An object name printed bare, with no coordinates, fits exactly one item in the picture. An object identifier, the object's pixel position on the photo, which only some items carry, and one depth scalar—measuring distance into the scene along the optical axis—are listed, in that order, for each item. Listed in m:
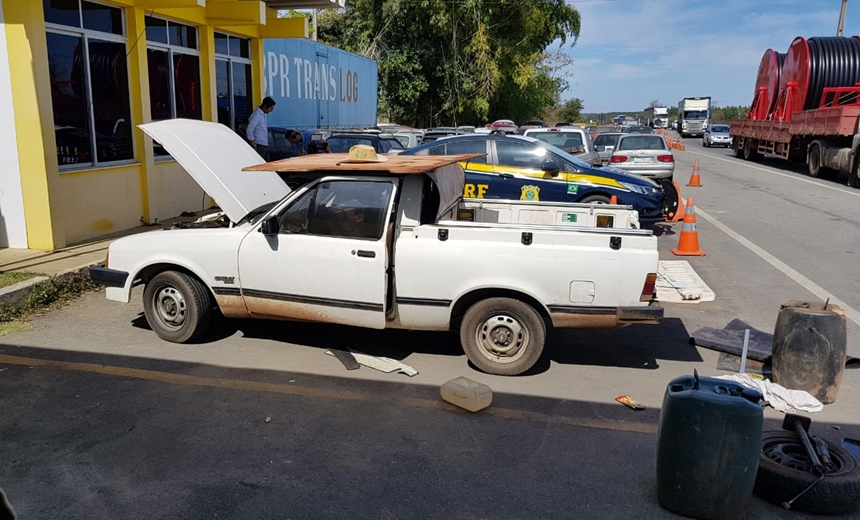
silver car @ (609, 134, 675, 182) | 17.06
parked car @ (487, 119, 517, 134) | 26.77
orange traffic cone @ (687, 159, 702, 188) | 19.66
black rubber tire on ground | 3.50
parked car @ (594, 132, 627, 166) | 22.72
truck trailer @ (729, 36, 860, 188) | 20.05
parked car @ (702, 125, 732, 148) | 43.84
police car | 10.25
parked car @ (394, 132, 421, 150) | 16.92
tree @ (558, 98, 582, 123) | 75.12
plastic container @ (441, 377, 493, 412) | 4.81
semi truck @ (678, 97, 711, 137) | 57.81
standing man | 12.04
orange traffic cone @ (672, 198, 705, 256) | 10.19
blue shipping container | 17.33
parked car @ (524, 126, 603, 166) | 14.91
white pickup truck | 5.25
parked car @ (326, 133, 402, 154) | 14.64
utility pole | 36.62
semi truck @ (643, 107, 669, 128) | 70.69
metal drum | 4.99
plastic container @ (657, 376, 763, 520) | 3.33
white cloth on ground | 4.93
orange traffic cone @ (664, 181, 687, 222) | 13.29
